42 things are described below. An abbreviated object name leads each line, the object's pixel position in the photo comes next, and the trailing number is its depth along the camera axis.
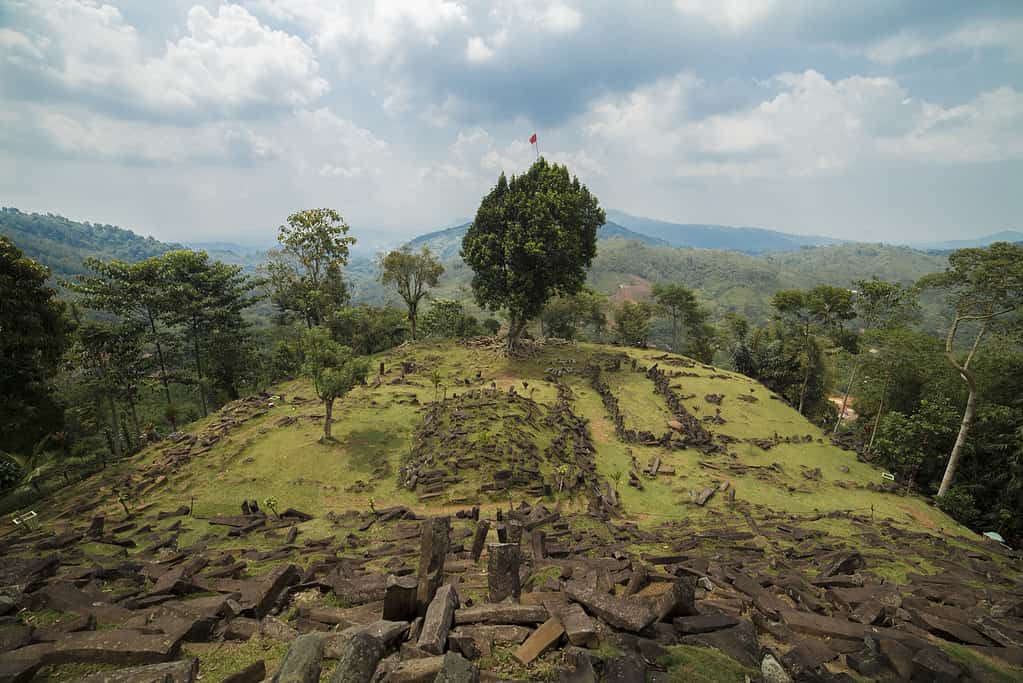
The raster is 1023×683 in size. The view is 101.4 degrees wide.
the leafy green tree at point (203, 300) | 29.55
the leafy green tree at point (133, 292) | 25.95
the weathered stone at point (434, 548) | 7.08
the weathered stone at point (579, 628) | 5.46
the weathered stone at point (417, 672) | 4.44
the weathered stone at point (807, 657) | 5.48
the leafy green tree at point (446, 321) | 53.28
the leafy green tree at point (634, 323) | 53.88
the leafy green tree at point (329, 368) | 20.23
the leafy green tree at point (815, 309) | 35.19
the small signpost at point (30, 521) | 12.95
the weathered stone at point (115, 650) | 5.19
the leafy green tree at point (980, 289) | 17.02
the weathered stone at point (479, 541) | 9.91
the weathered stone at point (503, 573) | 6.95
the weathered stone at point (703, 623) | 6.18
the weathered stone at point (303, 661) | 4.43
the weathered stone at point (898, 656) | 5.48
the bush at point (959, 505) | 19.53
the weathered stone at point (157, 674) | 4.55
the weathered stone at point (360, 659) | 4.44
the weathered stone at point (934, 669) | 5.09
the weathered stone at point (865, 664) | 5.58
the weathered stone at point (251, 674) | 4.77
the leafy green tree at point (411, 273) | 42.91
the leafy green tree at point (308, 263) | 39.47
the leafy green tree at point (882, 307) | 28.63
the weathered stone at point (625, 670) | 4.65
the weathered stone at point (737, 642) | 5.56
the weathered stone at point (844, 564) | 9.84
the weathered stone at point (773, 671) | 4.89
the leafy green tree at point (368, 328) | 42.81
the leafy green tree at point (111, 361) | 23.20
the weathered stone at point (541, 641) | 5.17
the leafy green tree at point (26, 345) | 15.87
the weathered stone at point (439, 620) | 5.16
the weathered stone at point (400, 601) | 6.12
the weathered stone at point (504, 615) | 6.02
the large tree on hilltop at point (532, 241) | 32.50
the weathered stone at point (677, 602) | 6.45
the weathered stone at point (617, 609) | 5.89
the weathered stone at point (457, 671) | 4.20
